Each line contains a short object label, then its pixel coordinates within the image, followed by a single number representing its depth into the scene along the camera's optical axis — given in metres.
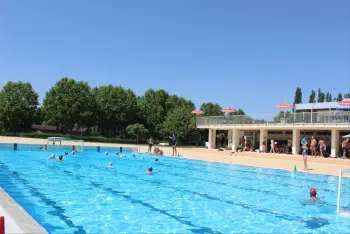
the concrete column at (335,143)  30.70
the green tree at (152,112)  58.94
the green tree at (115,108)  56.19
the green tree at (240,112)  76.47
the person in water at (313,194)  11.27
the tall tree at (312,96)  79.10
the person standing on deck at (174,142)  29.20
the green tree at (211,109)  64.56
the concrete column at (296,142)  33.53
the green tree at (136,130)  51.94
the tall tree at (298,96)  81.70
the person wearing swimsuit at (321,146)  28.42
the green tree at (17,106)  52.12
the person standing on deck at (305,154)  18.35
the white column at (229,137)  43.77
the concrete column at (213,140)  43.53
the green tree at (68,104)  51.22
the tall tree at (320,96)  76.39
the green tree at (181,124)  50.97
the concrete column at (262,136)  36.14
